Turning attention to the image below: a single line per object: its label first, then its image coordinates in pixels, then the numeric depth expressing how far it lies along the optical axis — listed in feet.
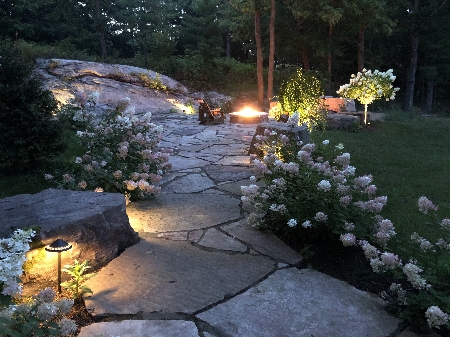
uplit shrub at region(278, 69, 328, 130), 28.91
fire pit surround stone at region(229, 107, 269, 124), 35.70
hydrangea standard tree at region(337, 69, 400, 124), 32.58
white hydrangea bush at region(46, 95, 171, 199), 13.01
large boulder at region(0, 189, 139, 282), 7.92
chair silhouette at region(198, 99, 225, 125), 33.50
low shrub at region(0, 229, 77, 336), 5.20
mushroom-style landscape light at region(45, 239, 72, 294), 7.45
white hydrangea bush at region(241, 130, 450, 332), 6.97
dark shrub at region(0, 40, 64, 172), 15.66
